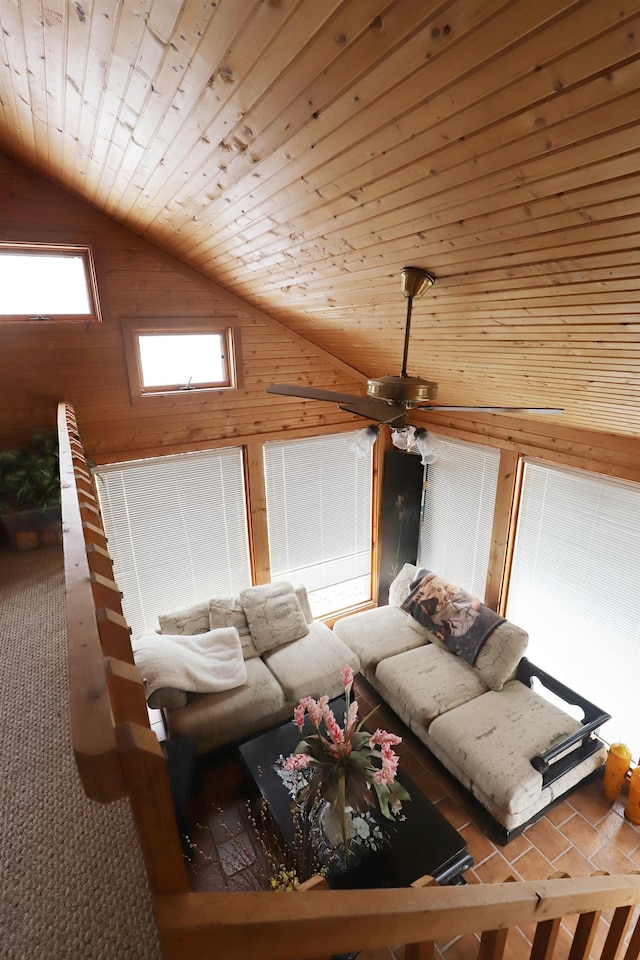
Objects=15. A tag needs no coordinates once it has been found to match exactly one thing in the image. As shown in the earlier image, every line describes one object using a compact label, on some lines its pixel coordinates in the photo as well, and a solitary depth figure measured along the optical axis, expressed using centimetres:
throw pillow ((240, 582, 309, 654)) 419
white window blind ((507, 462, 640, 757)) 345
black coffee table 248
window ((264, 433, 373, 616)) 484
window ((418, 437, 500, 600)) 447
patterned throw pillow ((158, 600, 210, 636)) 408
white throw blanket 344
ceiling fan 208
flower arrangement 240
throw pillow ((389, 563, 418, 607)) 471
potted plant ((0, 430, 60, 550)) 301
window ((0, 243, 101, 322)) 331
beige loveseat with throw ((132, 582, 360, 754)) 343
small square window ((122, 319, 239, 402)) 378
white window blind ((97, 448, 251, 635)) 410
